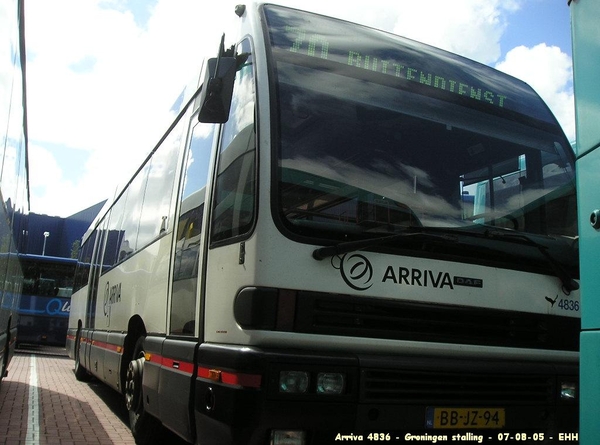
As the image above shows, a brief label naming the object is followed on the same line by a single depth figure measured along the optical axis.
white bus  3.57
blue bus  21.94
